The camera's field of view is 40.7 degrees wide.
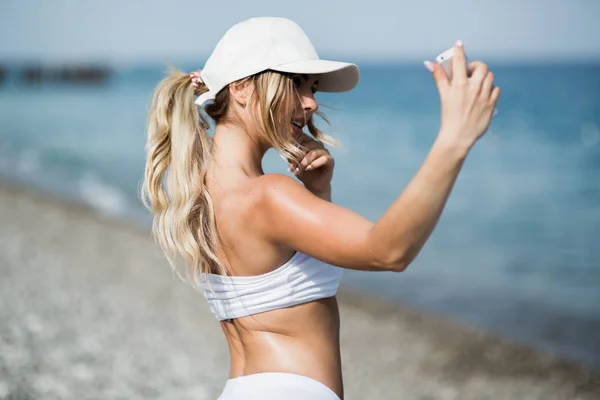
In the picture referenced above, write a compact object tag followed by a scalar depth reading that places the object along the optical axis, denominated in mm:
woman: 2396
